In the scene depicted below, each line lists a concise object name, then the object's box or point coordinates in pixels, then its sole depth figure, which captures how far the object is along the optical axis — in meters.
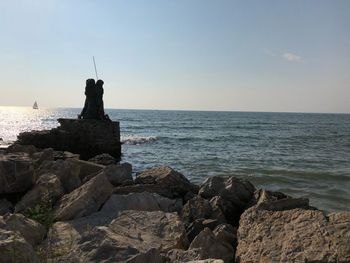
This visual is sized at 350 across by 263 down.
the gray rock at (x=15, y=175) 7.03
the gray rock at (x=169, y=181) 9.30
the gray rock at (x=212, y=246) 5.66
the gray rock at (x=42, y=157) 9.89
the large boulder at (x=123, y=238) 4.39
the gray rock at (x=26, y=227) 5.02
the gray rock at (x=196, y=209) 7.38
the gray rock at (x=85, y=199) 6.30
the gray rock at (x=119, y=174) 9.52
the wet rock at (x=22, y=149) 12.82
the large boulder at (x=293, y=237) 4.84
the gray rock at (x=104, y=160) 15.06
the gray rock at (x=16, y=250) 3.81
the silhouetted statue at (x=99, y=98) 22.51
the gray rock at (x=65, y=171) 8.14
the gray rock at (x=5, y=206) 6.72
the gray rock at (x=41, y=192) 6.72
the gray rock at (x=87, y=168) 10.02
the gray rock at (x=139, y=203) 6.70
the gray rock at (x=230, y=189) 8.20
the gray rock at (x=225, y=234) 6.09
